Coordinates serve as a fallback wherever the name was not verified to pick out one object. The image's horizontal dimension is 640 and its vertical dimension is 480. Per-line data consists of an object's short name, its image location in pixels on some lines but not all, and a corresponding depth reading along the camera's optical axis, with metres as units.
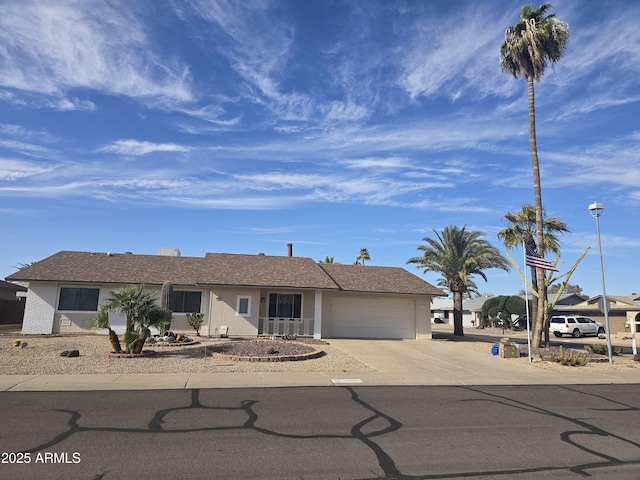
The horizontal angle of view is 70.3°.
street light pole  18.27
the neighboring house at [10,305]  29.97
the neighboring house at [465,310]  61.81
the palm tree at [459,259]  30.56
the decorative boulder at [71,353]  15.22
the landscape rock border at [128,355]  15.30
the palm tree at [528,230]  26.45
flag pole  18.10
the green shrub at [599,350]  21.47
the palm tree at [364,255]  75.53
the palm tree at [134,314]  15.40
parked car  37.50
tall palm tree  21.02
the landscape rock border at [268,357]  15.45
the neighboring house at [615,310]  43.00
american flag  18.23
